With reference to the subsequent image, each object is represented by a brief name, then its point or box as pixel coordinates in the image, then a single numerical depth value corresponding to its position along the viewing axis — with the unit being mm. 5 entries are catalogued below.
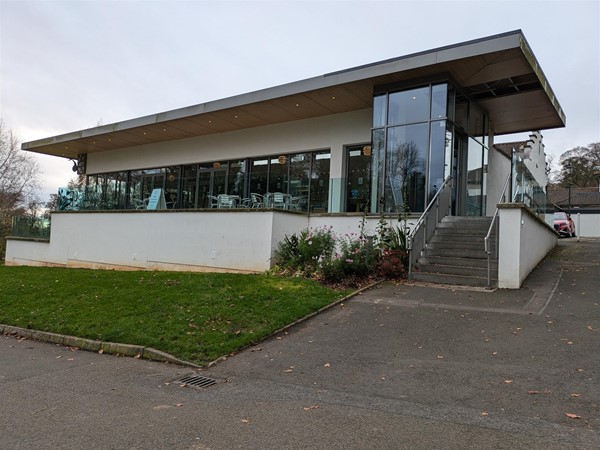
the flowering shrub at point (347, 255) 10859
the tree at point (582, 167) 57094
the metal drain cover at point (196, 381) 5328
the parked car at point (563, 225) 24852
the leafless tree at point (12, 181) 39500
